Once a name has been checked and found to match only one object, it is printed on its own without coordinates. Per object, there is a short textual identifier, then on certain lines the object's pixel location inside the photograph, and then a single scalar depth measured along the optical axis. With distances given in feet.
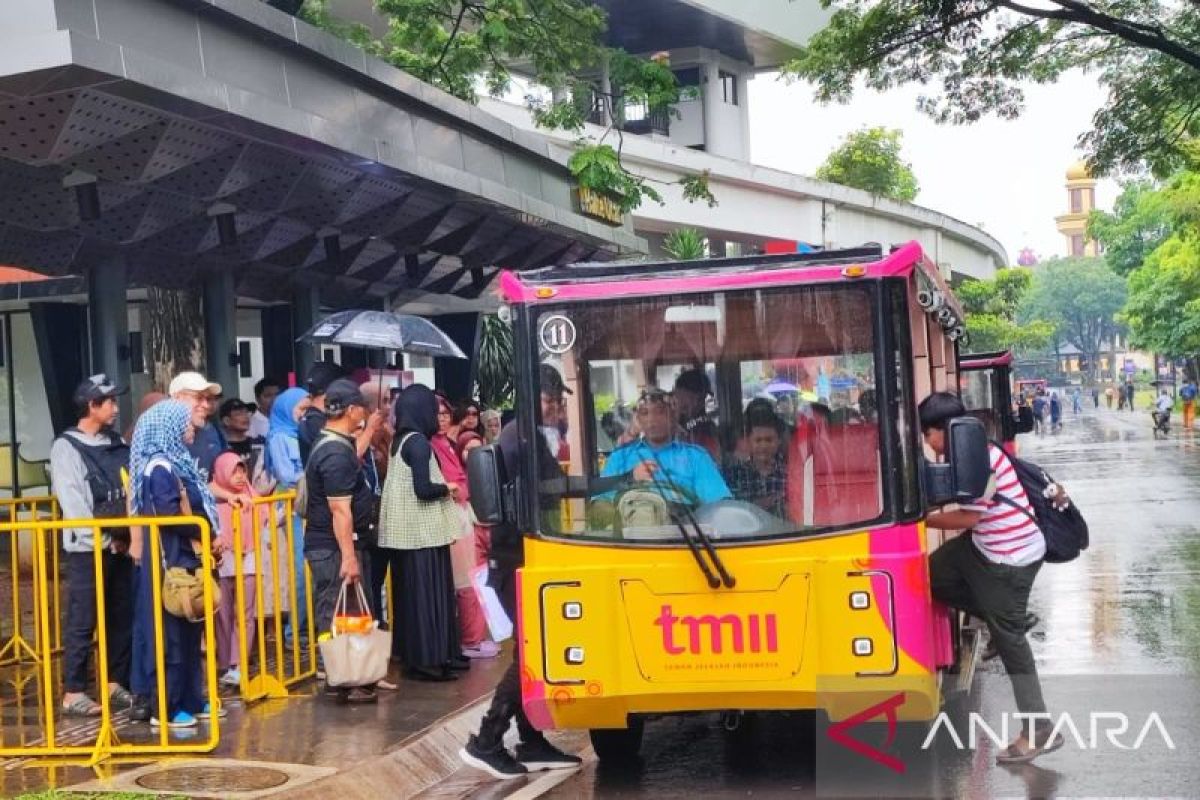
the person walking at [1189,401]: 189.57
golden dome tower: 594.45
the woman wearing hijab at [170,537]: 26.40
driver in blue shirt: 23.20
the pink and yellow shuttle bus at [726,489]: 22.43
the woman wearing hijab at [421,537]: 31.73
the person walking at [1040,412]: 203.00
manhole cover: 23.45
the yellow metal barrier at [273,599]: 29.99
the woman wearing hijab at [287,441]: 35.06
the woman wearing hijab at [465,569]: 34.94
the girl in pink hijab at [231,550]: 30.86
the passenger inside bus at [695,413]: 23.34
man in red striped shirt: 24.49
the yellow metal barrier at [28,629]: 33.40
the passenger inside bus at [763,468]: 23.03
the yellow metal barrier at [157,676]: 25.77
